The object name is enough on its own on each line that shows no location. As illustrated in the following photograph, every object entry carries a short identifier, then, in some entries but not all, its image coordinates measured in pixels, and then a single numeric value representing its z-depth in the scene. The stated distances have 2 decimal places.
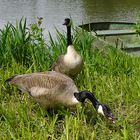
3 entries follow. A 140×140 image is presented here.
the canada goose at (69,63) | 5.98
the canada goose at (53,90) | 4.67
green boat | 9.27
